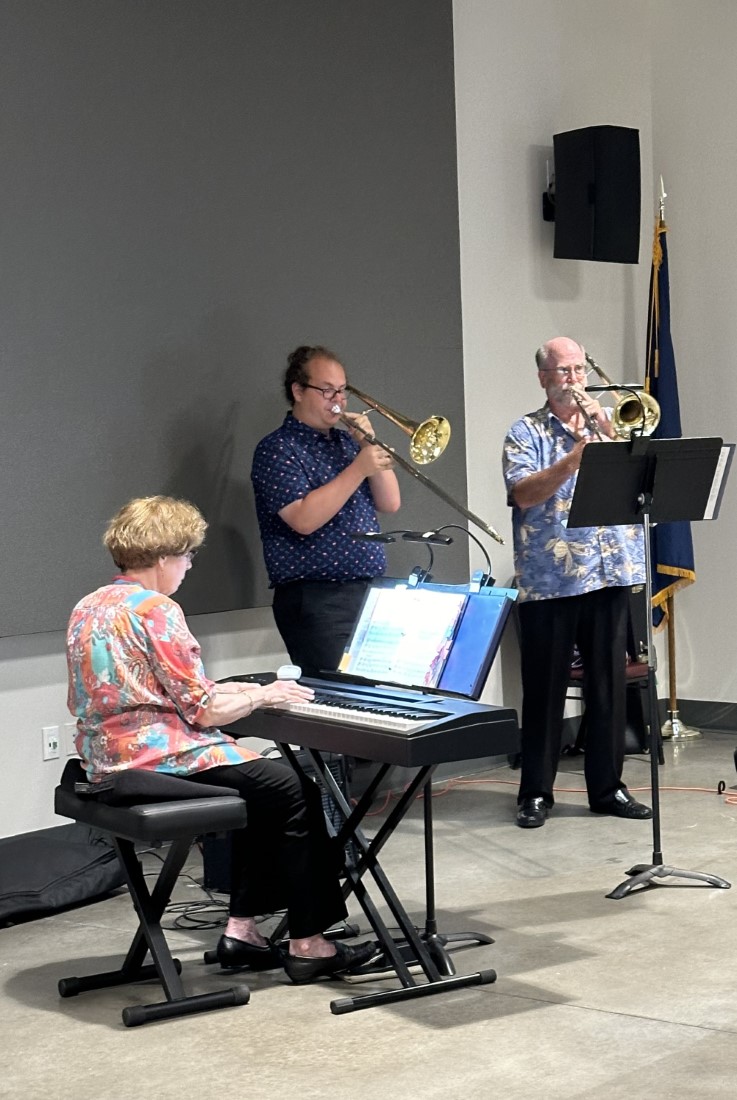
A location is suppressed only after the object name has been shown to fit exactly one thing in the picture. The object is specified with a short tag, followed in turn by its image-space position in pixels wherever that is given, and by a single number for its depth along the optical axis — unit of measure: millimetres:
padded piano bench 3309
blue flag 6840
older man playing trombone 5059
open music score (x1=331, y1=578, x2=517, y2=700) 3475
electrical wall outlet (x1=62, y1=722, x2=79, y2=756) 4707
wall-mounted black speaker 6410
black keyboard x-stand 3428
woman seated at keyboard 3389
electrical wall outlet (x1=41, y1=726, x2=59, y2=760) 4656
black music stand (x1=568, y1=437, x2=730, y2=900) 4207
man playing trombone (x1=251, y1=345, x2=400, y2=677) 4801
